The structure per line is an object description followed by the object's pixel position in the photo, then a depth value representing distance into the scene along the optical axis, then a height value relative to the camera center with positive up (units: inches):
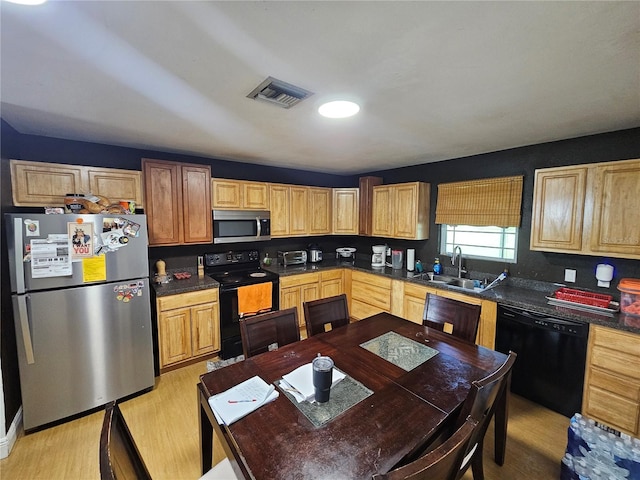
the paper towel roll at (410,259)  149.0 -22.4
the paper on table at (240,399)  45.9 -32.8
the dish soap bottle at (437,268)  139.1 -25.3
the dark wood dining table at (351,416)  38.0 -33.5
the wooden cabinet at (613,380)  73.8 -45.3
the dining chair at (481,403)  43.5 -30.6
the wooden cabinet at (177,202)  109.3 +6.7
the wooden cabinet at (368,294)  140.9 -41.3
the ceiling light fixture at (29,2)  35.9 +28.6
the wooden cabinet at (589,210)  80.7 +2.9
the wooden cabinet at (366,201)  163.6 +10.2
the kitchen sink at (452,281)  122.8 -29.3
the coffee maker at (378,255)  161.5 -21.9
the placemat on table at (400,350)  63.8 -33.2
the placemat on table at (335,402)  46.3 -33.4
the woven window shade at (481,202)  113.7 +7.3
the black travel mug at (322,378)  48.3 -28.3
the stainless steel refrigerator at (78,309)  76.1 -28.0
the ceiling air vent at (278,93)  59.2 +28.9
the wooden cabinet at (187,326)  106.0 -43.9
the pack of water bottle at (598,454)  56.0 -50.8
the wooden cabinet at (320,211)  160.6 +4.4
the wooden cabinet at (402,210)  142.0 +4.3
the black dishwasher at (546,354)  82.7 -43.9
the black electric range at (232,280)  119.0 -28.4
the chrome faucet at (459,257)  129.9 -18.8
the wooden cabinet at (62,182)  85.3 +12.1
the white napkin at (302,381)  51.0 -32.7
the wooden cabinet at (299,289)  140.0 -37.9
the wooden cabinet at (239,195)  126.7 +11.4
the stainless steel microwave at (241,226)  127.2 -3.7
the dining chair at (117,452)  29.2 -29.4
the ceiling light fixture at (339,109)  69.4 +28.9
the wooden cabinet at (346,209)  168.7 +5.6
